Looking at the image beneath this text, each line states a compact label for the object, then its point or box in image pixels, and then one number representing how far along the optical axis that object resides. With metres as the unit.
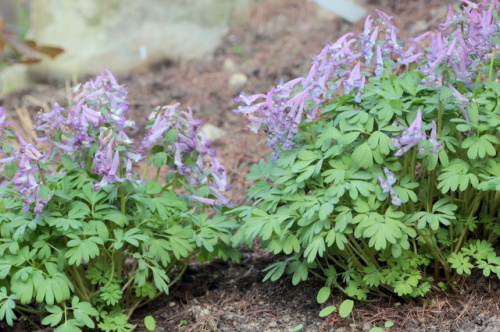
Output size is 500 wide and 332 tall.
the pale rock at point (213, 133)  10.96
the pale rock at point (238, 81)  12.45
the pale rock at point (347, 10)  12.78
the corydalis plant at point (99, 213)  5.69
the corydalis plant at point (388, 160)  5.46
